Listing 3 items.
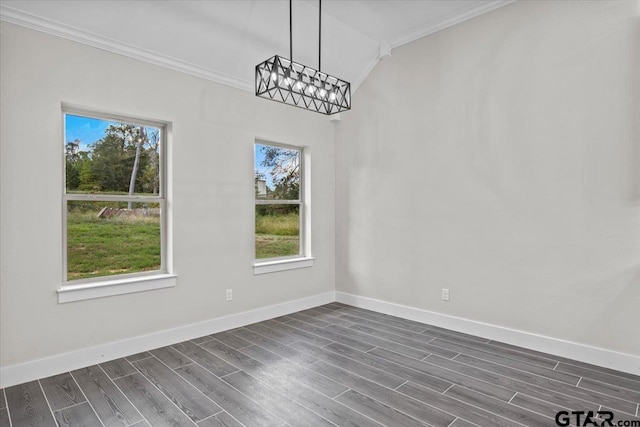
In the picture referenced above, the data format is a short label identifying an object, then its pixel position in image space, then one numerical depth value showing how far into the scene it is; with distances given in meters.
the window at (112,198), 3.12
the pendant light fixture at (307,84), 2.54
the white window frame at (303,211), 4.62
